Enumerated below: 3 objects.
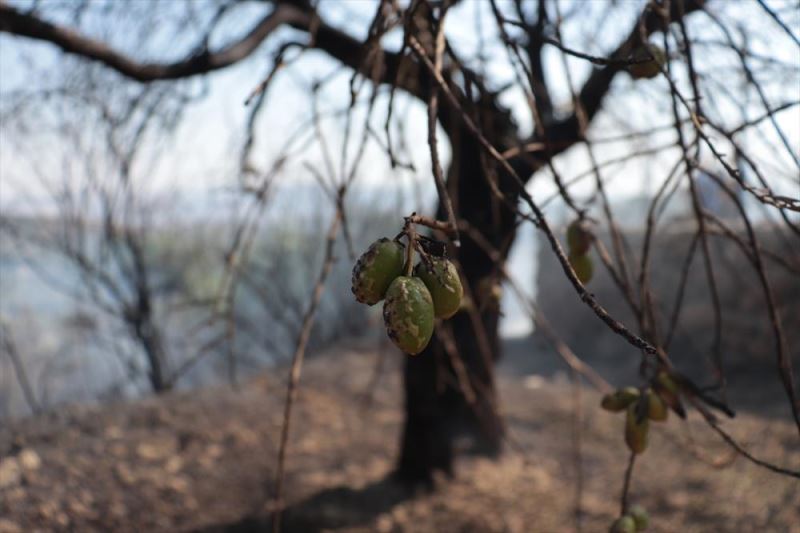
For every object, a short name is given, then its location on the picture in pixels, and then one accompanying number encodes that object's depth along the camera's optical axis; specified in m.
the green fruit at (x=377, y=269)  0.54
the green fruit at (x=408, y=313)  0.51
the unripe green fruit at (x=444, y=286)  0.55
